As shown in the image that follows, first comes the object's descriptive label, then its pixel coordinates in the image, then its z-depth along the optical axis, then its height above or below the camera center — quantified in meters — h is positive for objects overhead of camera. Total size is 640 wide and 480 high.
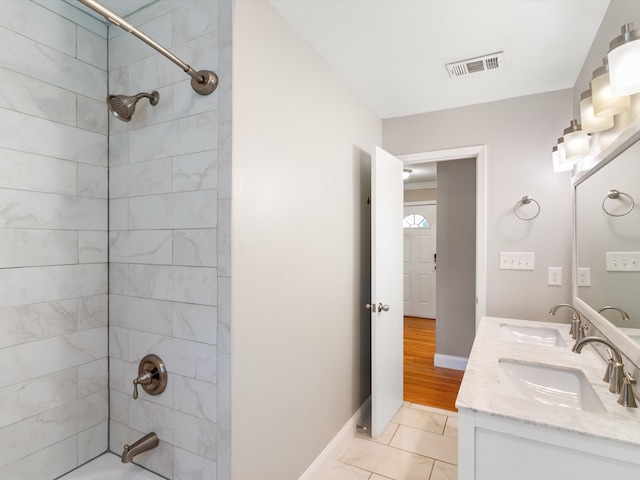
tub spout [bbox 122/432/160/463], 1.31 -0.85
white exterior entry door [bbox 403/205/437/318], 5.79 -0.36
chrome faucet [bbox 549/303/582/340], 1.77 -0.45
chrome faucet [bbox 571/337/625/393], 1.12 -0.44
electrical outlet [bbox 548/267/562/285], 2.32 -0.24
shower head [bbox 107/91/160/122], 1.35 +0.55
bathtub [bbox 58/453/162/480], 1.43 -1.02
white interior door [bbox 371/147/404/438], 2.27 -0.36
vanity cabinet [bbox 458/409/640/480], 0.94 -0.65
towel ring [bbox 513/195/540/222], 2.38 +0.28
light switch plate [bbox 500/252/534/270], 2.40 -0.14
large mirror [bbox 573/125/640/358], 1.21 -0.01
